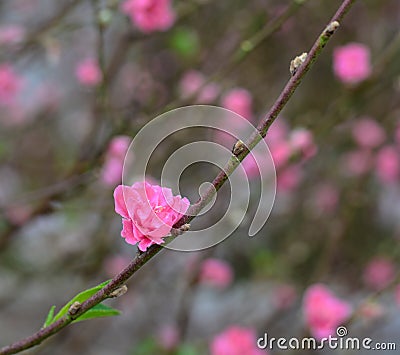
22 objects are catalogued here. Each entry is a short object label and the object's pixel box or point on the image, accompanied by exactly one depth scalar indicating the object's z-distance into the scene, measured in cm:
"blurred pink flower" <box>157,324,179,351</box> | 136
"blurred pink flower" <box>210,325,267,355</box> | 111
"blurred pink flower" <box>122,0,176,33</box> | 100
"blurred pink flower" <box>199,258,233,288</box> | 136
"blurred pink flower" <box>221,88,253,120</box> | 124
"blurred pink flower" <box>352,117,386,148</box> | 210
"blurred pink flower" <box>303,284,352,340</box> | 96
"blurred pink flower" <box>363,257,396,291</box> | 206
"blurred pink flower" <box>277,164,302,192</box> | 138
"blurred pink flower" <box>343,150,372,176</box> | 217
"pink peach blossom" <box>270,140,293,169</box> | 110
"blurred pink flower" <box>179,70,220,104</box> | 125
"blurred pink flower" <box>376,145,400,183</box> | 213
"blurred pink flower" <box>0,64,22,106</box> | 139
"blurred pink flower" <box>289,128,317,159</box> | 108
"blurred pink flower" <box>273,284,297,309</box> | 204
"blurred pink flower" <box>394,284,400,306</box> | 114
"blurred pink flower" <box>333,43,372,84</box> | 114
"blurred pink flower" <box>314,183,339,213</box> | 228
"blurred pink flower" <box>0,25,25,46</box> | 121
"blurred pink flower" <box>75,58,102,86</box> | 123
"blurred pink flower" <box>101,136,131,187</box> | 95
